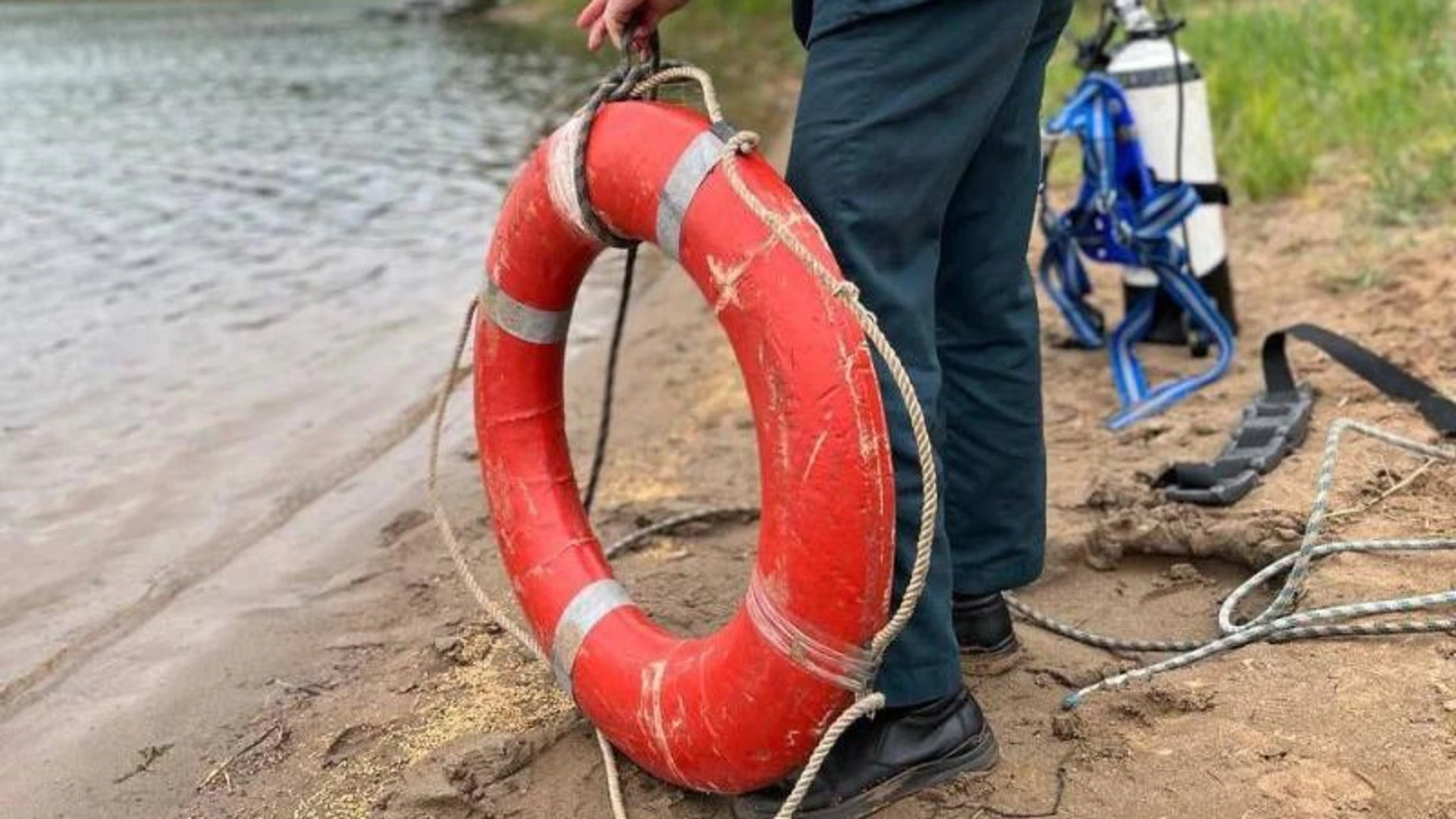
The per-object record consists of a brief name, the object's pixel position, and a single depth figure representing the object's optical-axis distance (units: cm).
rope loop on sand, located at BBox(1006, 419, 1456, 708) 213
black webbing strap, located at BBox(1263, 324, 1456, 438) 290
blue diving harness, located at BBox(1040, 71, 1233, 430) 375
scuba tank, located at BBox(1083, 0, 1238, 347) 385
